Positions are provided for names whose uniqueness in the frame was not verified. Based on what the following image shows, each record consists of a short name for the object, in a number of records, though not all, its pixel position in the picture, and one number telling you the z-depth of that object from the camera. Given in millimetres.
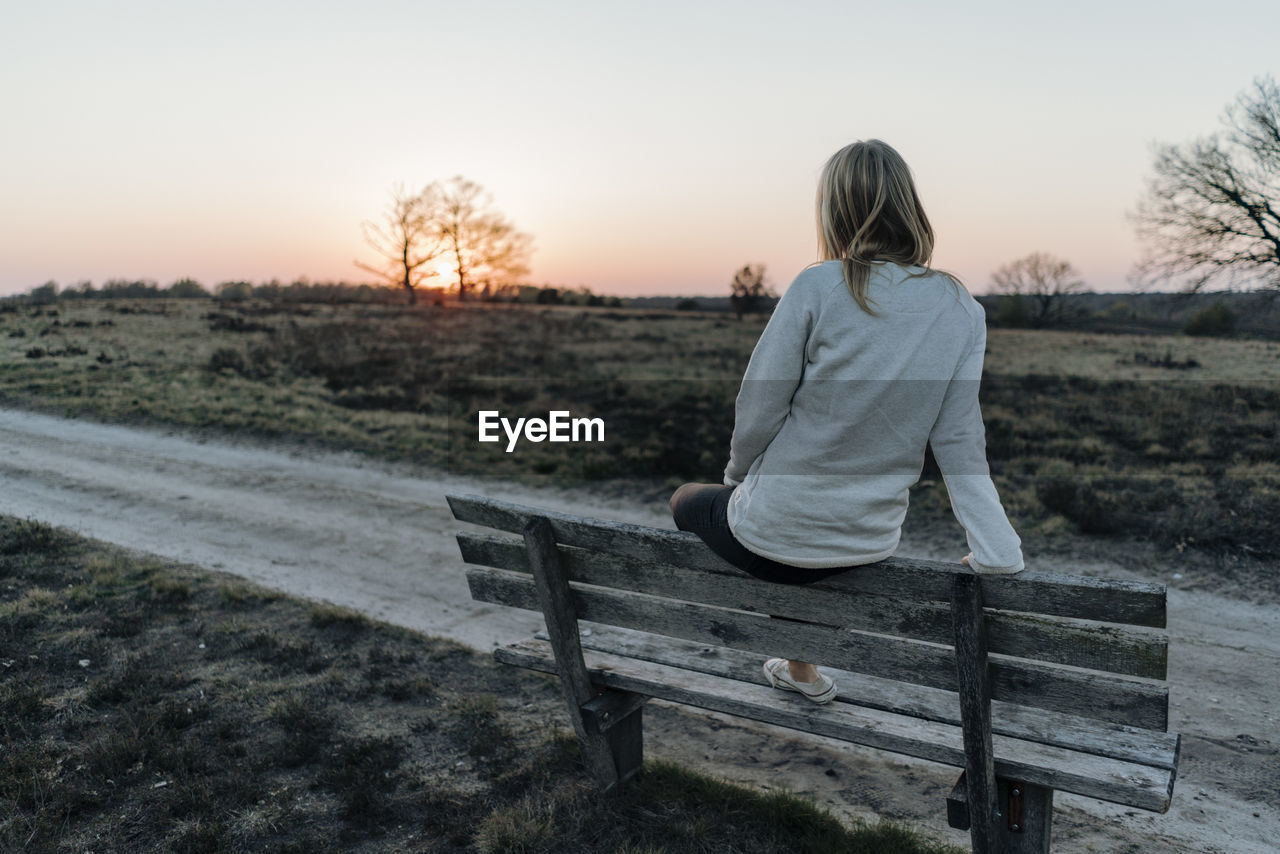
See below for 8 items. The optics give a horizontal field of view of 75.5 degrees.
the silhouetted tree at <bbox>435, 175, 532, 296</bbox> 52000
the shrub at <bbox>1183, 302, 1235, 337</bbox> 35781
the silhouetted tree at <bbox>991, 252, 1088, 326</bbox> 63000
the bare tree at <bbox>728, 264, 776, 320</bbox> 44031
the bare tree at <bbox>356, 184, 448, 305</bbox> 51094
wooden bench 2318
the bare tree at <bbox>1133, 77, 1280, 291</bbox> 20922
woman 2398
